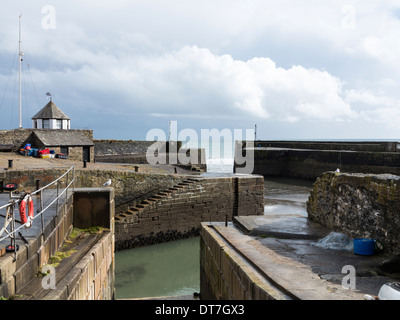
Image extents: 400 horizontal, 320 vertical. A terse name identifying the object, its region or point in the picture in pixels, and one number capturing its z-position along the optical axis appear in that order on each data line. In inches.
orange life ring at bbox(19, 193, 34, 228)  213.6
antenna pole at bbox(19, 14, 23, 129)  1261.1
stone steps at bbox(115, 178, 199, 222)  606.5
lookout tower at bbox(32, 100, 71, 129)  1274.6
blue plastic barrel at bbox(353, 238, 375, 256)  250.1
